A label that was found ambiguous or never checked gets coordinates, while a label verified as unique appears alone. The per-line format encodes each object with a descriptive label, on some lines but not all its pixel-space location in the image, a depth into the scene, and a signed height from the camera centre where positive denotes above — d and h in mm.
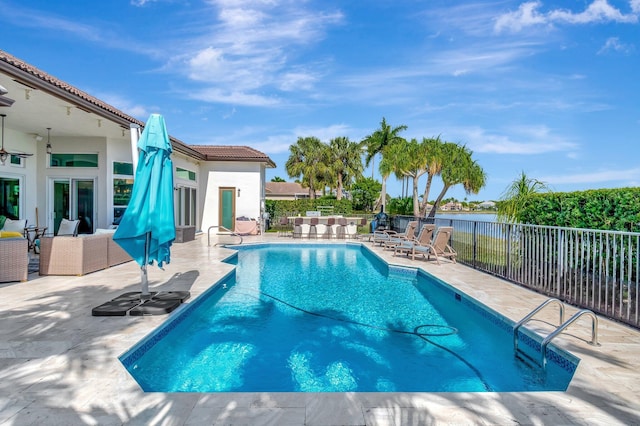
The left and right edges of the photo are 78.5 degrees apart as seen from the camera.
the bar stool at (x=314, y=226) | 16656 -747
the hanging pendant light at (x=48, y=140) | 10914 +1970
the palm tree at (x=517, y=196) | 7660 +313
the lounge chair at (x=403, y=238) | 11311 -827
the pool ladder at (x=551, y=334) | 3583 -1185
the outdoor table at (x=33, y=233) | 10155 -739
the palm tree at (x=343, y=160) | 41688 +5260
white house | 7508 +1569
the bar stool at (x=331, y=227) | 16578 -760
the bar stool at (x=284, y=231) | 17828 -1108
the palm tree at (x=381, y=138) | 41469 +7626
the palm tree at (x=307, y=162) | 41969 +5192
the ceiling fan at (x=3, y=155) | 8781 +1193
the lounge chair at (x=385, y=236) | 11672 -860
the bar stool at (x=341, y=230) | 16719 -885
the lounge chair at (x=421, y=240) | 10375 -819
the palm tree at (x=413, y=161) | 23625 +3006
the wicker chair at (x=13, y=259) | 6332 -866
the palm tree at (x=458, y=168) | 23547 +2604
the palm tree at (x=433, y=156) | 23234 +3231
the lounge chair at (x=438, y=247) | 9617 -930
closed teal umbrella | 4855 +6
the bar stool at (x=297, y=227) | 16828 -786
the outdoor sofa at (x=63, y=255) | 7066 -877
